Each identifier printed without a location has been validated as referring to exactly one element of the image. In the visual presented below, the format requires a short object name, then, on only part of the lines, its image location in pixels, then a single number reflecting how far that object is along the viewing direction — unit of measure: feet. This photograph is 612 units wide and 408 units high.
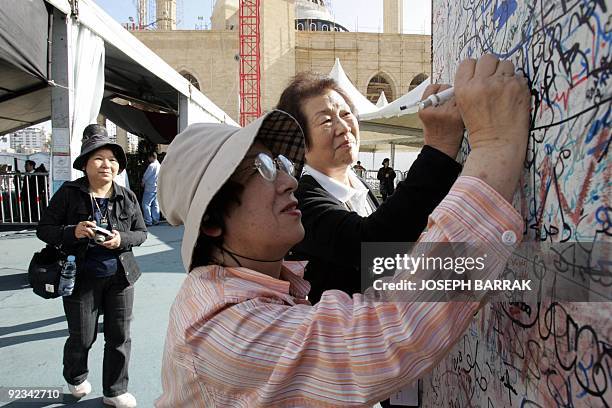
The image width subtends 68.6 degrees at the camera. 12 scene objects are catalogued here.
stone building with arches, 91.81
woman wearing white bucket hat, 2.66
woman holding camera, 10.16
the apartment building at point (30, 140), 188.26
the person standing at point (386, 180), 52.60
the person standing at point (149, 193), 35.88
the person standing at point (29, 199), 29.22
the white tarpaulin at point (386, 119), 26.03
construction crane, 91.91
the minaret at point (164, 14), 134.41
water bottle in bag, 9.89
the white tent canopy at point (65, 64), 14.48
